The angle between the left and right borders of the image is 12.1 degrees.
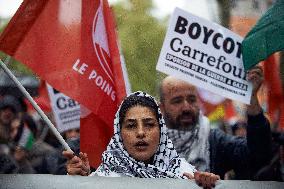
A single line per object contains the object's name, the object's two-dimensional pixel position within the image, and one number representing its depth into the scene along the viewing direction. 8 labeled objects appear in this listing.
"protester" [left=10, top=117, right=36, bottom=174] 10.07
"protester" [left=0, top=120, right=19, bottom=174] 8.31
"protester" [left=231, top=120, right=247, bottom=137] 11.21
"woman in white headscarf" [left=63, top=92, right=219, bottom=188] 6.26
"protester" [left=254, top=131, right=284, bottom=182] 7.99
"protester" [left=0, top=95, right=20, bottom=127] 10.78
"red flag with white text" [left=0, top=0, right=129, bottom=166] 7.81
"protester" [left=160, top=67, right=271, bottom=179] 7.42
